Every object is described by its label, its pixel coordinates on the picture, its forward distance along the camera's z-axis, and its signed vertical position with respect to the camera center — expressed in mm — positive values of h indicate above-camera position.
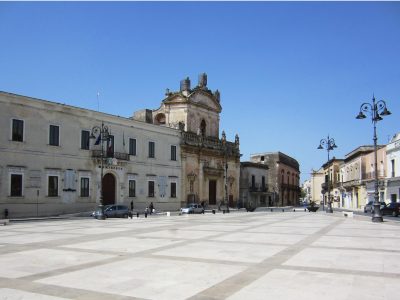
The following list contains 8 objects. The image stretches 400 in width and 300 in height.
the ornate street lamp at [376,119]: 24591 +3923
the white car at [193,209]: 42581 -2560
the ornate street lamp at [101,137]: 30734 +3962
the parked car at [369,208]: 46406 -2621
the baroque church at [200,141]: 50688 +5557
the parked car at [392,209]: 38406 -2303
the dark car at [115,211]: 33469 -2182
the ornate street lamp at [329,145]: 42622 +3992
